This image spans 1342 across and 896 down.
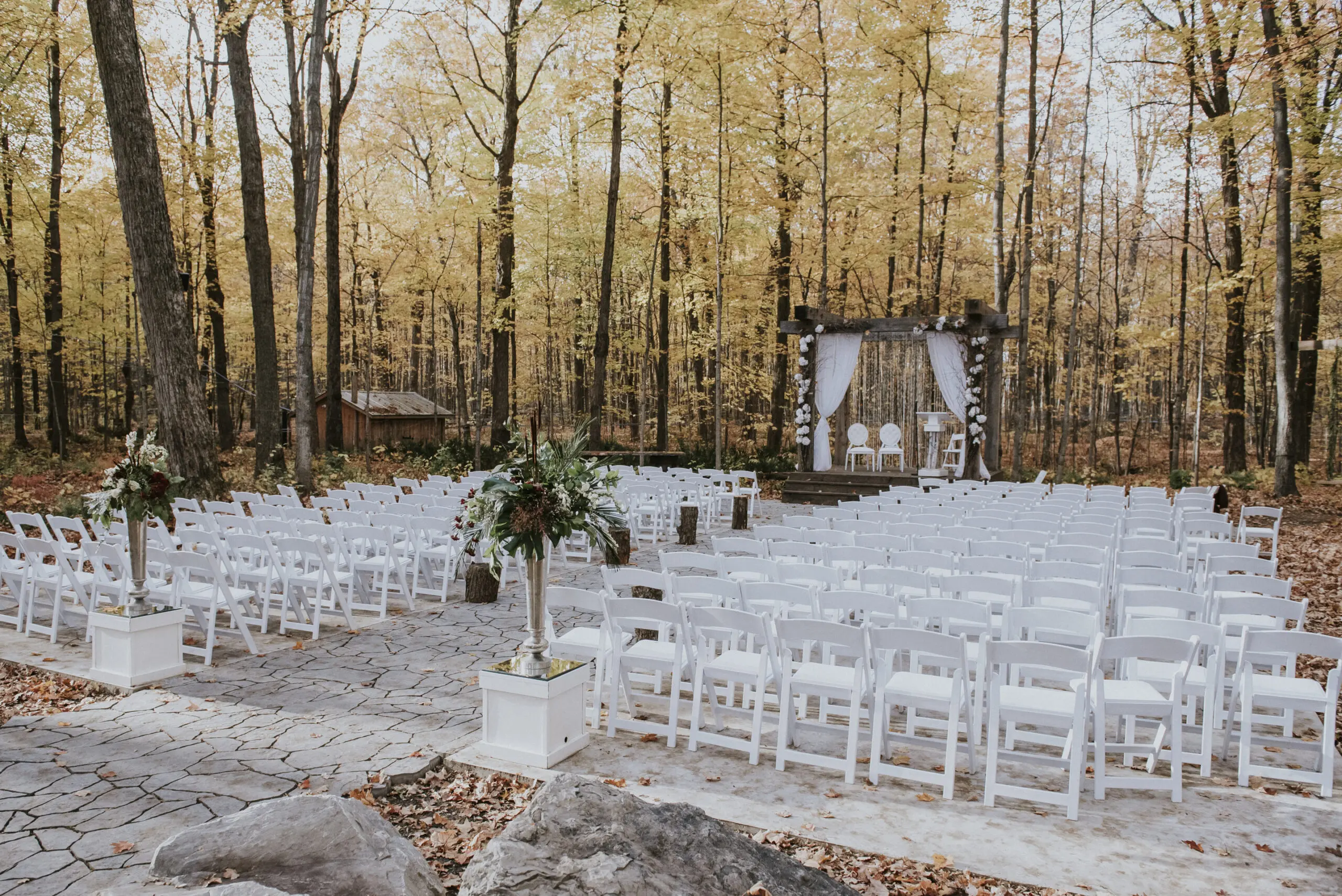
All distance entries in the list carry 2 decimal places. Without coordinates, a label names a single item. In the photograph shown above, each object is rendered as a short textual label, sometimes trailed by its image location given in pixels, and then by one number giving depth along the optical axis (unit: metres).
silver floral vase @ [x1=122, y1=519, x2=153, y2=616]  5.84
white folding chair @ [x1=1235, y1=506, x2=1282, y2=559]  9.15
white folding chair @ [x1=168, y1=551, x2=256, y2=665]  6.01
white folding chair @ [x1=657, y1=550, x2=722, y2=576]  6.11
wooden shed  27.66
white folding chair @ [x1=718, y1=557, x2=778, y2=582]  6.02
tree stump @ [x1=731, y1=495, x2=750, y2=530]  13.68
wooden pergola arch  17.59
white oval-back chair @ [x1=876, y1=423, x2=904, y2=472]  19.94
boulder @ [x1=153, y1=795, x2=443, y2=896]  2.69
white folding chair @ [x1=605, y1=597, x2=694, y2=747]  4.59
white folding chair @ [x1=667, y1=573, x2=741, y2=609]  5.38
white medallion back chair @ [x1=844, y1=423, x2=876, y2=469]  19.83
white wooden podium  19.56
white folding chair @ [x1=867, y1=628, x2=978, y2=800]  3.93
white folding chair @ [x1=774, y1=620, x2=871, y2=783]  4.11
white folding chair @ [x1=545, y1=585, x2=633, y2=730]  4.91
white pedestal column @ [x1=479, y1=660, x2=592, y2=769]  4.32
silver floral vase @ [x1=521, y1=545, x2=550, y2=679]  4.44
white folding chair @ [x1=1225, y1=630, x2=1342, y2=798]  4.02
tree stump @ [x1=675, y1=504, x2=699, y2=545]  11.92
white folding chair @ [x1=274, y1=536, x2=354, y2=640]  6.72
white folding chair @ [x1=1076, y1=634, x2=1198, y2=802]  3.84
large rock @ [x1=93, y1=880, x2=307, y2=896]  2.22
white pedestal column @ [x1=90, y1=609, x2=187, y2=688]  5.63
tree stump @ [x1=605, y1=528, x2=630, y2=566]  10.30
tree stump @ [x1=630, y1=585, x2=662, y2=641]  7.43
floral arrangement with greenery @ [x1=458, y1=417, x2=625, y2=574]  4.48
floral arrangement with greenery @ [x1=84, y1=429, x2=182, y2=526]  6.09
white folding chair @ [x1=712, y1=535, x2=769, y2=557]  7.40
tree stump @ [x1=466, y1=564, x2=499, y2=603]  8.15
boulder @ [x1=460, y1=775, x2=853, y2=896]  2.58
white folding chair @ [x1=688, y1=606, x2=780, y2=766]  4.36
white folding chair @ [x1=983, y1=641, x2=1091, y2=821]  3.71
